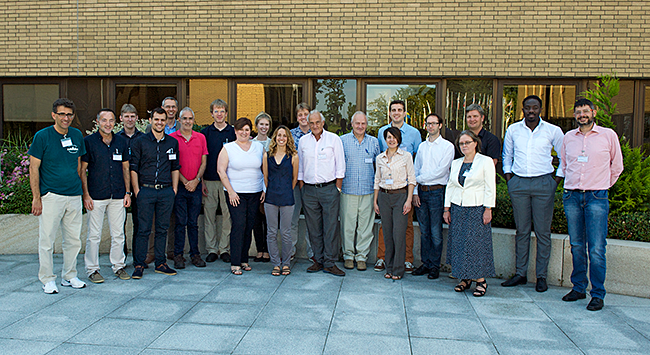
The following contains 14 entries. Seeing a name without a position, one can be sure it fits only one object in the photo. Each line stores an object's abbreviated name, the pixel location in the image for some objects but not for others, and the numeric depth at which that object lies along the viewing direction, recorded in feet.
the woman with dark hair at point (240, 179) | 18.92
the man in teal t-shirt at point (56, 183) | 16.26
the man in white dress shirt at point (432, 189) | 18.88
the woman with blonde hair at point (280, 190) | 18.89
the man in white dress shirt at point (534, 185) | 17.69
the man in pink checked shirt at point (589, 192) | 16.10
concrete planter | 17.30
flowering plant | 22.77
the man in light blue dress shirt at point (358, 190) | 19.98
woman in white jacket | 16.80
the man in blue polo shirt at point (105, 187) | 17.63
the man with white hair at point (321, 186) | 19.36
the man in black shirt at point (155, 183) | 18.44
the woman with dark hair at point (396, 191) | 18.76
